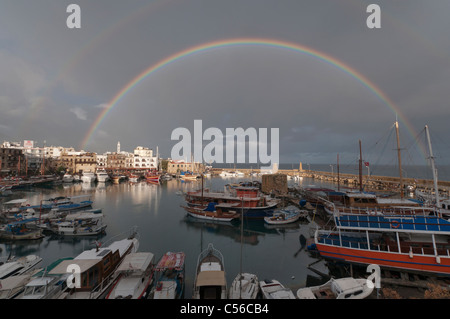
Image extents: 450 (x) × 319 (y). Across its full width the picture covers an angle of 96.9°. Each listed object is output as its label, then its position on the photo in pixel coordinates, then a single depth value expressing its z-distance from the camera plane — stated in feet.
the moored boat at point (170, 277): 37.27
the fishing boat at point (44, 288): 34.40
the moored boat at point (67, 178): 251.60
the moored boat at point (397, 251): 44.57
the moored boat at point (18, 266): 46.60
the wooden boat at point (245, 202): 103.09
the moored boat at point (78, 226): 77.71
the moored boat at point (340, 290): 36.94
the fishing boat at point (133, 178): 266.36
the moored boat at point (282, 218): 94.68
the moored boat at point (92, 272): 36.86
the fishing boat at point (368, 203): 77.36
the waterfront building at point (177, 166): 395.96
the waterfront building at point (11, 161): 233.76
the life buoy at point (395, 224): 48.01
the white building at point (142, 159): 362.53
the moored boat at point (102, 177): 262.69
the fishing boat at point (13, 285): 36.65
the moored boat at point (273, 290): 38.81
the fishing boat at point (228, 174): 402.64
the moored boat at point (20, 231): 72.08
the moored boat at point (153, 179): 264.31
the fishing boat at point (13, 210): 95.99
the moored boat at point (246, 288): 39.26
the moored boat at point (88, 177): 266.57
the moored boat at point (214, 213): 98.22
